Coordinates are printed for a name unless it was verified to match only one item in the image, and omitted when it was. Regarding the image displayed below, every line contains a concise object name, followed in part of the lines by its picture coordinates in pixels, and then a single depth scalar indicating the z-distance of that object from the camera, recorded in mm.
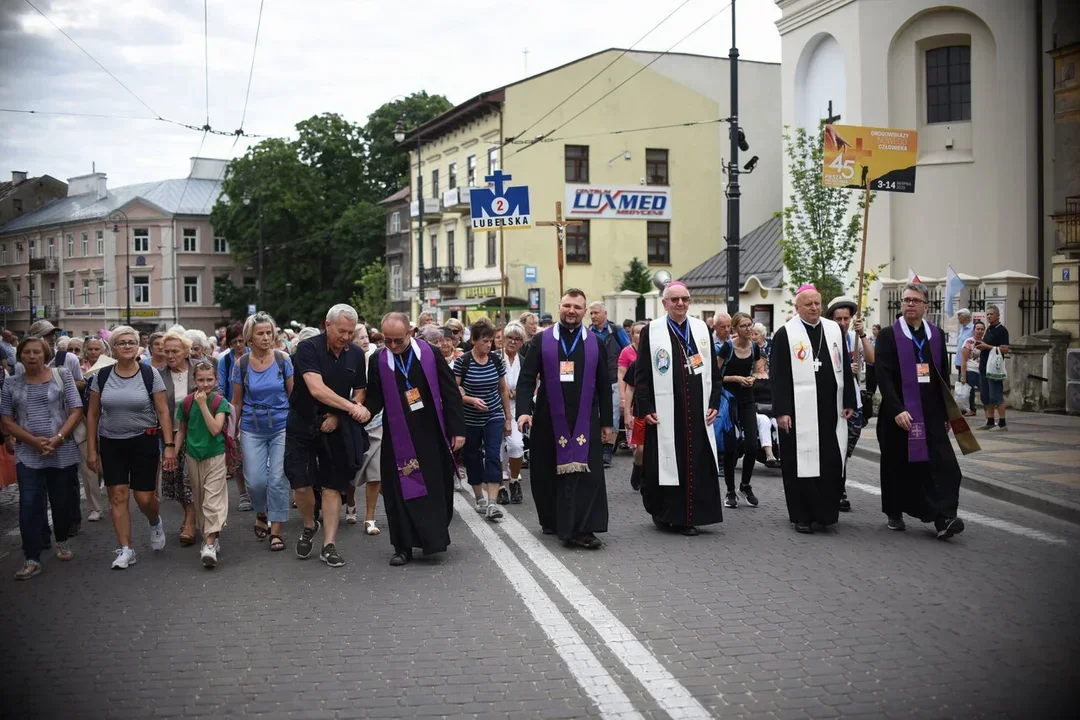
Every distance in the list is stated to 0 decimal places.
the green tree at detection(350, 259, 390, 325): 54062
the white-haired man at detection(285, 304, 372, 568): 7734
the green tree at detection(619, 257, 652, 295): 41156
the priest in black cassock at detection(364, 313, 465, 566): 7758
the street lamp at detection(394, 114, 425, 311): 40219
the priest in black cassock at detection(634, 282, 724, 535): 8555
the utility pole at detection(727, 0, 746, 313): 20000
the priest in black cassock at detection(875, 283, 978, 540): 8180
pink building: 68375
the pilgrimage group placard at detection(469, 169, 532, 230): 20172
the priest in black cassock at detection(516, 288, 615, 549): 8102
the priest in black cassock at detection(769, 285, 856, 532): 8516
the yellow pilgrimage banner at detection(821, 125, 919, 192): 17875
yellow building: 41781
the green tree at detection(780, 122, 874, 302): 20531
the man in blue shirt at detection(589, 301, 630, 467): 13328
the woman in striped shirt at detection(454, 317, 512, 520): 9805
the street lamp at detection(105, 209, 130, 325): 69125
